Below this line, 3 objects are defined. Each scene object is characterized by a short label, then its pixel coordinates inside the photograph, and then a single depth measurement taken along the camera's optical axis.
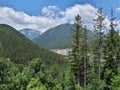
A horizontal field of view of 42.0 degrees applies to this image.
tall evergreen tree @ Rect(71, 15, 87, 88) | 28.42
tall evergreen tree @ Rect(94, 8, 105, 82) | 26.12
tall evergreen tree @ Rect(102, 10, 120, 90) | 26.22
